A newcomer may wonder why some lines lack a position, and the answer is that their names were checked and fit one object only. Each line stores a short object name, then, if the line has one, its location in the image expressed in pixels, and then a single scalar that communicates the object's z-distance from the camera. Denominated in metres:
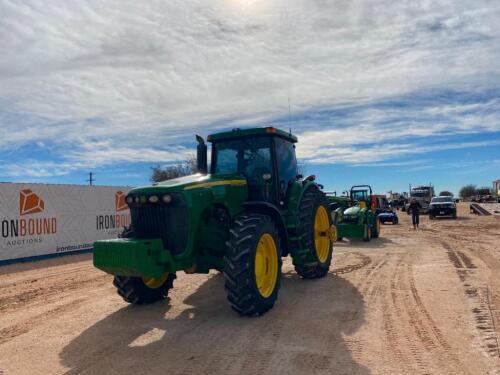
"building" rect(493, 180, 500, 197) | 99.03
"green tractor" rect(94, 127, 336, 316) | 5.82
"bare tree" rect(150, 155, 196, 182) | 46.03
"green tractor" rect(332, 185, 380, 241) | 16.31
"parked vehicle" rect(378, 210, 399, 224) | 27.55
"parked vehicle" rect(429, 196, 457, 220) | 32.03
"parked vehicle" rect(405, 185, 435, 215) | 40.19
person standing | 23.73
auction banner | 13.52
